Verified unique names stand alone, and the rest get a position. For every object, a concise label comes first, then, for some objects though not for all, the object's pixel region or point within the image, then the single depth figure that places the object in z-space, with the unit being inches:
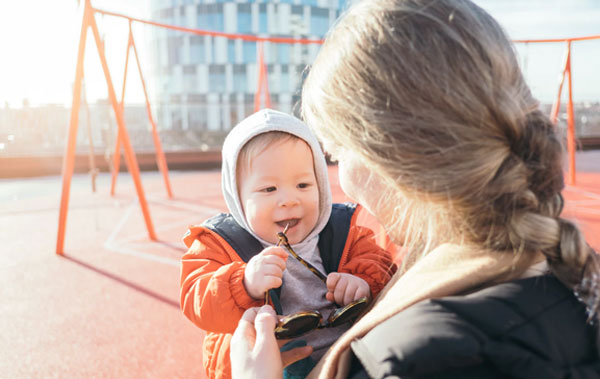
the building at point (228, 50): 1277.1
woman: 23.5
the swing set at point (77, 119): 120.2
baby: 42.9
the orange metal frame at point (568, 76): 208.3
